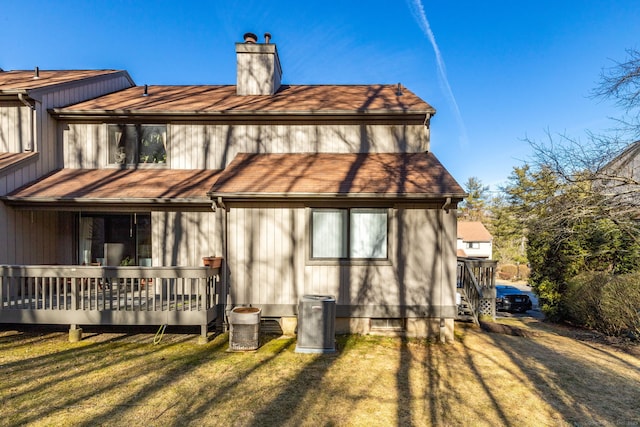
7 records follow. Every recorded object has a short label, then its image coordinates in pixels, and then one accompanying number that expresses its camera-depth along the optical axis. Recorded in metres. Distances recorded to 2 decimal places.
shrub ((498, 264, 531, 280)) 33.12
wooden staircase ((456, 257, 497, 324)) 8.12
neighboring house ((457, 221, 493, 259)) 41.62
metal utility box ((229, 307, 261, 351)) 5.91
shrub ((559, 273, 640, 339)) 7.19
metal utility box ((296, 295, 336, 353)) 5.85
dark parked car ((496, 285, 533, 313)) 14.59
